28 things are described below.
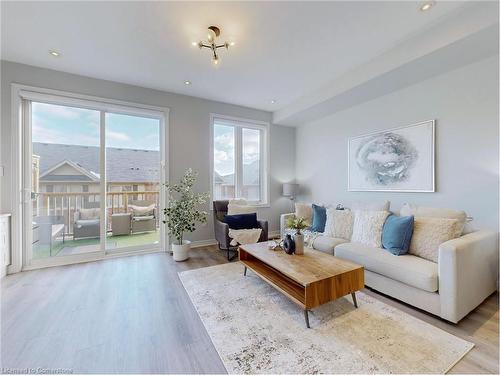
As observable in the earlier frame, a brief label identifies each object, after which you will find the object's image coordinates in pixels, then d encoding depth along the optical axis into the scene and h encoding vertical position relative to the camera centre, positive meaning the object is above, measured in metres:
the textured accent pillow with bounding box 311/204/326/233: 3.51 -0.53
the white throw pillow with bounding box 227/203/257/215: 3.96 -0.41
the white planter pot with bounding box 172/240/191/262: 3.41 -1.02
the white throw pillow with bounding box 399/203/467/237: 2.27 -0.30
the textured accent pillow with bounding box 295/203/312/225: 3.93 -0.45
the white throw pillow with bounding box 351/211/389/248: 2.62 -0.51
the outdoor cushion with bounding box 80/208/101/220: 3.45 -0.41
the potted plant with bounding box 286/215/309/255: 2.42 -0.53
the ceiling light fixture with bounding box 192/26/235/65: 2.30 +1.65
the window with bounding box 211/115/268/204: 4.55 +0.60
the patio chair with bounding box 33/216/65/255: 3.21 -0.62
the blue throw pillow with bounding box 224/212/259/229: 3.72 -0.59
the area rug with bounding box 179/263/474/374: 1.42 -1.15
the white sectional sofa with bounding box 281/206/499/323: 1.79 -0.81
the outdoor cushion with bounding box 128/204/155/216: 3.88 -0.41
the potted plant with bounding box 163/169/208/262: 3.46 -0.47
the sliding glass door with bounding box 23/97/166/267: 3.17 +0.12
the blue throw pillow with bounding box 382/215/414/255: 2.32 -0.53
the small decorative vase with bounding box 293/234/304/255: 2.42 -0.65
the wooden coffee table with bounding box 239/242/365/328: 1.77 -0.77
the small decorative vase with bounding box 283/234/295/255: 2.42 -0.64
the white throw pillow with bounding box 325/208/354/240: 3.07 -0.54
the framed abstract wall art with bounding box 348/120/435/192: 2.90 +0.40
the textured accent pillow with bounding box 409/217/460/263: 2.13 -0.48
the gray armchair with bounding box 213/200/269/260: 3.46 -0.69
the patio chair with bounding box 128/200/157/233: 3.90 -0.51
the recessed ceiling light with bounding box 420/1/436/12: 1.97 +1.65
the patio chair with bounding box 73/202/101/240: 3.42 -0.55
